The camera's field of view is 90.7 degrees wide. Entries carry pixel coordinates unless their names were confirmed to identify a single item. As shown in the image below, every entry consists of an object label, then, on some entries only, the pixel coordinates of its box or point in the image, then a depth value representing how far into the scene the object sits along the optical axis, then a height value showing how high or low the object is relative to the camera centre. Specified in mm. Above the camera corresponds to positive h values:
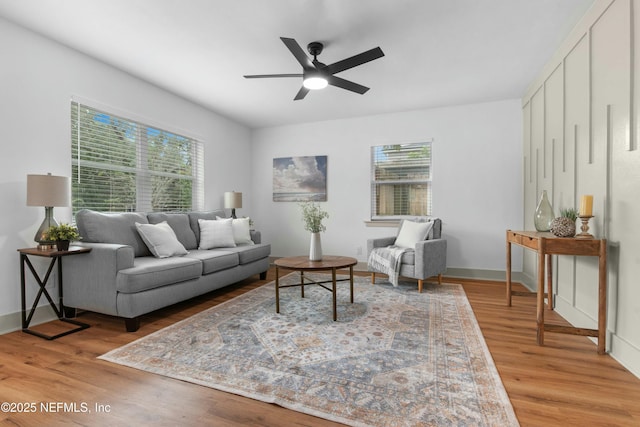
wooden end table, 2457 -622
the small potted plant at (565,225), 2301 -100
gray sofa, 2537 -559
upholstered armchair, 3758 -589
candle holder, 2213 -117
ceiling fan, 2491 +1231
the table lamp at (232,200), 4875 +145
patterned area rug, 1550 -968
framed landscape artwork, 5418 +545
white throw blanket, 3851 -642
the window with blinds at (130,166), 3193 +518
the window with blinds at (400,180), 4871 +474
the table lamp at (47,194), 2451 +112
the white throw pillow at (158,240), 3232 -328
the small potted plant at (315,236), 3258 -272
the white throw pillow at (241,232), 4316 -310
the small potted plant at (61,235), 2521 -215
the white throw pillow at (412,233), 4159 -310
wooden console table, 2092 -343
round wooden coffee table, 2836 -520
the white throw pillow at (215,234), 3982 -318
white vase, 3247 -404
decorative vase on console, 2785 -34
